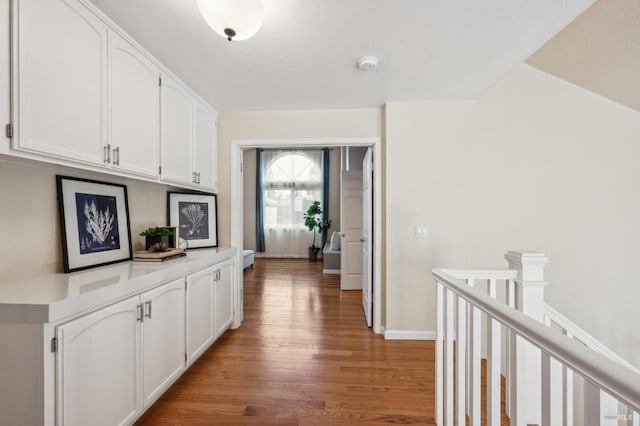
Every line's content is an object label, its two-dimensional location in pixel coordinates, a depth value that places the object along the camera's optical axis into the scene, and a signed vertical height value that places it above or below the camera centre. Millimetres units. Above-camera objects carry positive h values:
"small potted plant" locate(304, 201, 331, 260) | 6836 -245
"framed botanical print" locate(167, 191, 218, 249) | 2596 -51
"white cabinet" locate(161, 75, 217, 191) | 2178 +667
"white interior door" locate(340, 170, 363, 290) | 4406 -285
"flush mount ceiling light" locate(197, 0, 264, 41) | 1277 +933
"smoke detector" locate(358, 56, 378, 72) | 1985 +1085
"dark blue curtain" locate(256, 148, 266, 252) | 7254 +56
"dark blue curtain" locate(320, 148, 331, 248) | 7087 +745
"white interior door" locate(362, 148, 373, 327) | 3016 -338
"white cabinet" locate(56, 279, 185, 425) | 1168 -746
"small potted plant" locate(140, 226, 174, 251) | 2090 -203
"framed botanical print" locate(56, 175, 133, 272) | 1588 -65
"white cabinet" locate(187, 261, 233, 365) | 2113 -813
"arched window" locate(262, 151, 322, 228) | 7269 +704
